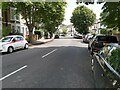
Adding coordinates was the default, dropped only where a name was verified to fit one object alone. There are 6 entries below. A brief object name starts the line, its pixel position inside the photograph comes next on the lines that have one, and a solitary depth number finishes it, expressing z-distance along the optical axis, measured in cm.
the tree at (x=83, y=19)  3039
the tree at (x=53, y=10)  1374
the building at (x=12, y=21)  1631
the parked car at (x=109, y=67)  167
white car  804
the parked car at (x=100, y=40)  627
